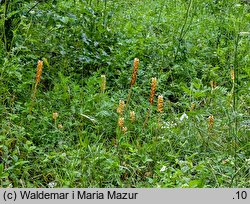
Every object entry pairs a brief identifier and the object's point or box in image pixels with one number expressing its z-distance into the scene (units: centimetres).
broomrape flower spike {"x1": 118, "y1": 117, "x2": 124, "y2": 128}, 285
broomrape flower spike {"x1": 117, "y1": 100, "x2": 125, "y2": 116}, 292
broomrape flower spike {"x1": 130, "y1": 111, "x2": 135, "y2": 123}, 306
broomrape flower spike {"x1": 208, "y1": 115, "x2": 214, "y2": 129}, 300
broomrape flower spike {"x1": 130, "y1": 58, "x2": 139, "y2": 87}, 288
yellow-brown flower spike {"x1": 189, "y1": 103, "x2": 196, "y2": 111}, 323
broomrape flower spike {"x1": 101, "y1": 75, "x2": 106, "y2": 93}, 317
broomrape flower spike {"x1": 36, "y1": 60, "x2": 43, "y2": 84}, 281
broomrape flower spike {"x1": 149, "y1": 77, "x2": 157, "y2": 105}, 288
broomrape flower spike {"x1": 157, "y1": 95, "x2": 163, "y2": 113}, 291
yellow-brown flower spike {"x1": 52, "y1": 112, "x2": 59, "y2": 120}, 292
